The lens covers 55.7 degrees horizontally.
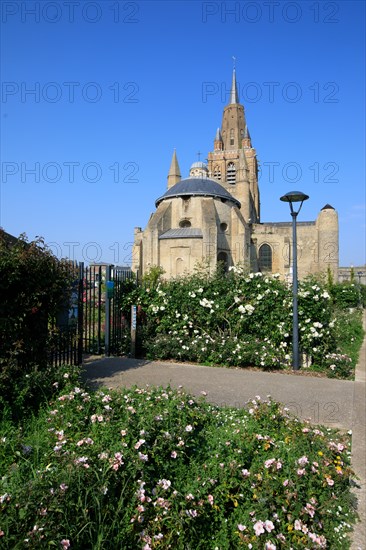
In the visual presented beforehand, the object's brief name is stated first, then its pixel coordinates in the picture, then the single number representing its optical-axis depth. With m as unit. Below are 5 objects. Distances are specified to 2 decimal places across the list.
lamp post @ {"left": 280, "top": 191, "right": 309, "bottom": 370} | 7.45
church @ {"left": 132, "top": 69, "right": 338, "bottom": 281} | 30.88
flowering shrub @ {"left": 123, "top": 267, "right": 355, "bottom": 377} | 7.64
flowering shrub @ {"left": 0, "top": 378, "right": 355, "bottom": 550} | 2.09
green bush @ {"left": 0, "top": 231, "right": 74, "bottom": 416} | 4.10
